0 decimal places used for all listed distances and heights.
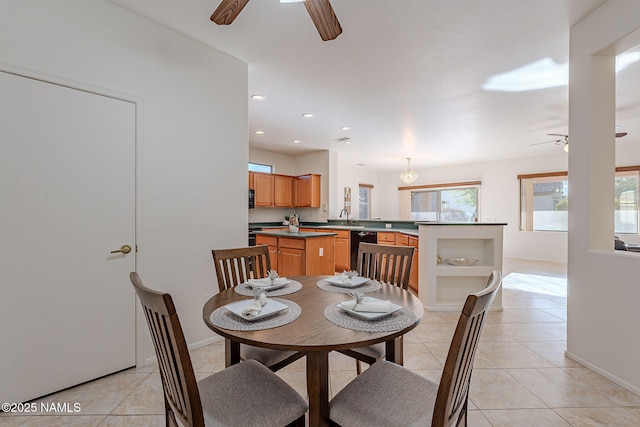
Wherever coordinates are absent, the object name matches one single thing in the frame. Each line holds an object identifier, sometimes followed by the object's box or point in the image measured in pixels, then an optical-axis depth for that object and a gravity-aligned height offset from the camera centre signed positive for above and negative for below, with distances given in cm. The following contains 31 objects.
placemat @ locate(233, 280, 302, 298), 161 -46
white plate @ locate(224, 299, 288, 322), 122 -44
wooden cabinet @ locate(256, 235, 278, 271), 456 -57
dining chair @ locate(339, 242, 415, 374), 190 -37
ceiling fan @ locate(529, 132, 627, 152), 403 +131
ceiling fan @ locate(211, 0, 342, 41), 141 +102
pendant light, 649 +80
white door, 165 -16
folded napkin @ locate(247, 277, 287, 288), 170 -44
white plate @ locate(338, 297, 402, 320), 120 -44
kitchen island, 403 -61
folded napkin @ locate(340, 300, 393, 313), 125 -42
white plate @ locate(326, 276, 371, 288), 172 -44
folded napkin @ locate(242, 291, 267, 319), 122 -43
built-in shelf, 347 -60
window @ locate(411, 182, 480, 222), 803 +28
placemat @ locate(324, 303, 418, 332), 113 -46
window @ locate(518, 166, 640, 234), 593 +27
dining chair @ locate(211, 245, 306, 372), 147 -43
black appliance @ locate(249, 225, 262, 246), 522 -50
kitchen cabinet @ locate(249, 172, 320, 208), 600 +48
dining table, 102 -47
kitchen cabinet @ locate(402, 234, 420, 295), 412 -86
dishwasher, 539 -51
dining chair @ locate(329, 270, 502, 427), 87 -72
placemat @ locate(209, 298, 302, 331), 114 -46
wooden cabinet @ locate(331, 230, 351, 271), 561 -77
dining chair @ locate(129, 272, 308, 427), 89 -73
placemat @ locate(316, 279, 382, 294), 166 -46
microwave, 565 +25
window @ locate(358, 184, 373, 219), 898 +35
